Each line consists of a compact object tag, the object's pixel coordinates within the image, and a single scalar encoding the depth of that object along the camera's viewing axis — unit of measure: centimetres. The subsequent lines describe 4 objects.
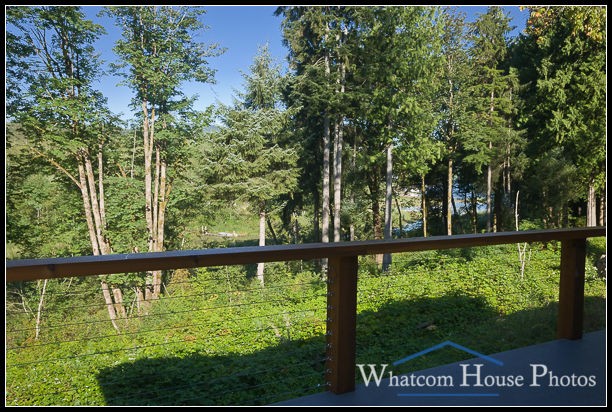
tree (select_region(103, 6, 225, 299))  1106
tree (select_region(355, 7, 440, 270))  1161
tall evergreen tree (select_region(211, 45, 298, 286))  1234
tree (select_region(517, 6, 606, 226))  1212
